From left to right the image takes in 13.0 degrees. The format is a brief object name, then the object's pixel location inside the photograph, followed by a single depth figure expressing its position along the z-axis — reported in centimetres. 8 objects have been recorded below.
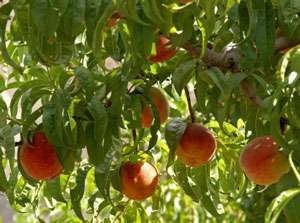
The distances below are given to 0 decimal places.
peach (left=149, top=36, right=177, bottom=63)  202
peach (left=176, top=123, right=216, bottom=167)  206
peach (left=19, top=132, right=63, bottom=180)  202
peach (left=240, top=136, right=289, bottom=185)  190
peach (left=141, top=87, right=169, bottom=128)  206
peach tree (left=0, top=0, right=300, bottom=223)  182
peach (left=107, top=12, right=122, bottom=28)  191
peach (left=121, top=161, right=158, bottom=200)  210
